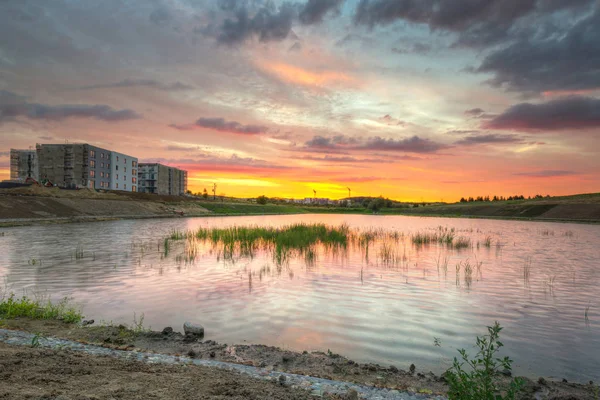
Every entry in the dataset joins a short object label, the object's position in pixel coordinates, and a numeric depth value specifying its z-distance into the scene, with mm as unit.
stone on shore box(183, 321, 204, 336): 9758
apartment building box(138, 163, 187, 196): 157625
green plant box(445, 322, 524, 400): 4883
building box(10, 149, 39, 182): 125312
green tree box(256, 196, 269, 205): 187375
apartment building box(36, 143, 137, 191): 112131
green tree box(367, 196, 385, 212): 182375
